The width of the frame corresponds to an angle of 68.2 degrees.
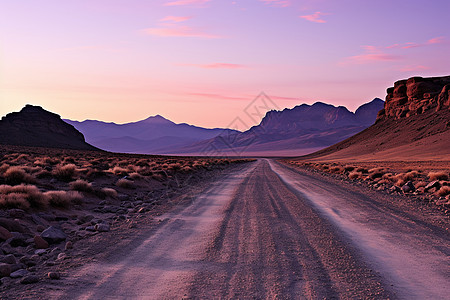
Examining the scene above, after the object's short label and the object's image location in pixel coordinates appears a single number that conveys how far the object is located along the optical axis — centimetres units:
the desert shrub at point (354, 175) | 2608
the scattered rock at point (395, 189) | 1652
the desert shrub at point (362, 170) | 3222
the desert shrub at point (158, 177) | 2128
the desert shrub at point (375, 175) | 2459
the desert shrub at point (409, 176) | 2144
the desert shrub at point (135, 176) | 1862
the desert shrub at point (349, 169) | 3428
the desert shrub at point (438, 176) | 2050
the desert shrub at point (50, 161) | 2686
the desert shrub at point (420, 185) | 1719
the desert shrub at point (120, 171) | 2036
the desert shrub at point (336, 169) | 3500
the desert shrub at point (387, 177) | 2272
